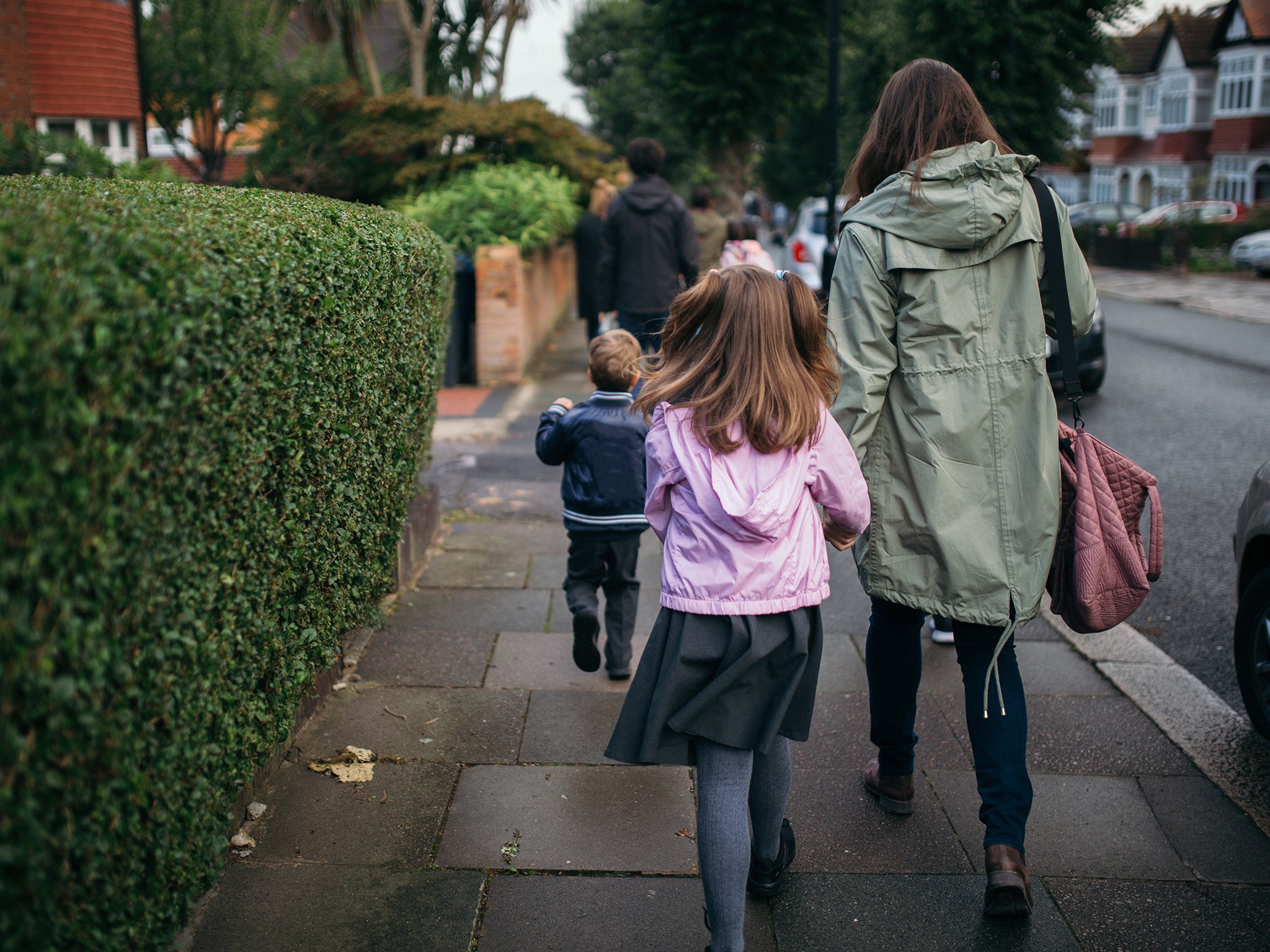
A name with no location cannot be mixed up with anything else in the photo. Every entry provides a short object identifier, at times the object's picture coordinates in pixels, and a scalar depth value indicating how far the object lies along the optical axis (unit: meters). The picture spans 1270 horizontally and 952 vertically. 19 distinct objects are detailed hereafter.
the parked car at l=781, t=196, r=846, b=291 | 15.14
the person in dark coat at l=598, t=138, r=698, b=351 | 7.26
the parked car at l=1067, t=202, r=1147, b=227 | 33.56
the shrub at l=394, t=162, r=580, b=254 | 10.80
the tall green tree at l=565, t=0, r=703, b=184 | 24.69
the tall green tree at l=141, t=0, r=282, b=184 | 19.45
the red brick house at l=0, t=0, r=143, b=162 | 16.14
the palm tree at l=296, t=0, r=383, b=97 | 15.41
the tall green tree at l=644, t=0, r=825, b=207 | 22.36
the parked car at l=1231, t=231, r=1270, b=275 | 23.75
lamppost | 9.28
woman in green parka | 2.75
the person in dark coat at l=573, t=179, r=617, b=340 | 9.26
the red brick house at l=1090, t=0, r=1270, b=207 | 41.34
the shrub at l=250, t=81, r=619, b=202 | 12.40
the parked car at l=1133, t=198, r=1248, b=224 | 30.31
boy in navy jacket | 3.91
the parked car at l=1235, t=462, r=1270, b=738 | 3.65
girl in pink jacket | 2.40
